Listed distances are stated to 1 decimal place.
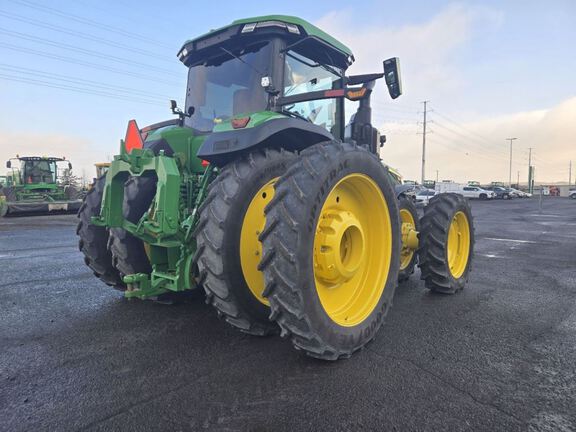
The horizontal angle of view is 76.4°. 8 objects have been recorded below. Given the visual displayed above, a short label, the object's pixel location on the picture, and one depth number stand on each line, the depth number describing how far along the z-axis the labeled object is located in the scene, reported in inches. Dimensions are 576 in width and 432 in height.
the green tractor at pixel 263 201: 98.1
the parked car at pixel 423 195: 1386.1
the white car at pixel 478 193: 1942.7
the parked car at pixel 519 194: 2106.3
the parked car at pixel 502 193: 2011.7
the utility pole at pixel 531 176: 2556.6
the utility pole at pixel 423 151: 2111.2
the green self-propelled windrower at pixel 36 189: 698.4
